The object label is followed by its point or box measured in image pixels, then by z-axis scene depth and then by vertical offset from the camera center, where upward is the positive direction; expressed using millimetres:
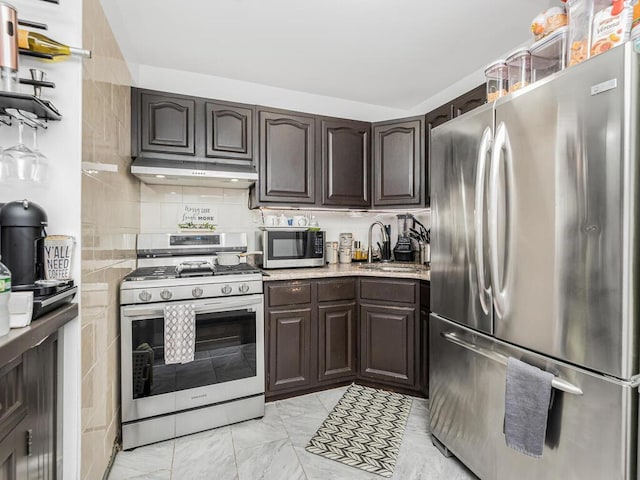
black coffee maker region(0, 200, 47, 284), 1021 -16
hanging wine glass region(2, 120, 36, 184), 1035 +248
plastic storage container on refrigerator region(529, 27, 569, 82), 1283 +783
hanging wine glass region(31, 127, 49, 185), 1087 +240
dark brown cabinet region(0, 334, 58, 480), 855 -540
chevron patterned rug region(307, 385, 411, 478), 1746 -1216
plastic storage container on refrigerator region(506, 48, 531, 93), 1433 +777
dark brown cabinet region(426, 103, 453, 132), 2404 +943
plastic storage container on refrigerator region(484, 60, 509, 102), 1528 +775
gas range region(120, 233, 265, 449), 1832 -708
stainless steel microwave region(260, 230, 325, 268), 2529 -106
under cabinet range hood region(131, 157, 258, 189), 2143 +436
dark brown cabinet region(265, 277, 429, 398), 2293 -734
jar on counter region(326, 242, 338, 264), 3012 -155
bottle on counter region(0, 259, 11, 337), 799 -158
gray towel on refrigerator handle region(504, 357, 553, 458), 1169 -648
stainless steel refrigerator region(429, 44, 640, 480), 981 -109
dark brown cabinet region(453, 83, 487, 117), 2109 +939
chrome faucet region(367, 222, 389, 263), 3107 -52
